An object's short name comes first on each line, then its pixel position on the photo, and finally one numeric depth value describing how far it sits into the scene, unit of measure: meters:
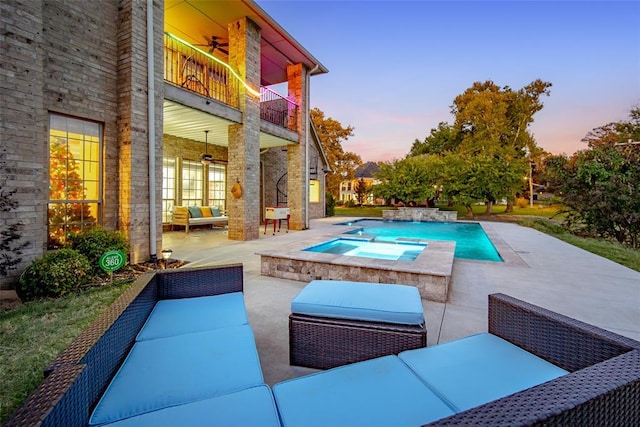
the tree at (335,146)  25.05
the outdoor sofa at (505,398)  0.78
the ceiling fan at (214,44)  9.20
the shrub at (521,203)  29.64
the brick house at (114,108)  3.96
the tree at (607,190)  9.03
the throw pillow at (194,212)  10.39
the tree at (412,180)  18.38
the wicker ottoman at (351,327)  2.00
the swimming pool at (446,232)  7.58
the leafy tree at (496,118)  22.80
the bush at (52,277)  3.71
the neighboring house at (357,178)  48.82
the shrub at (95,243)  4.60
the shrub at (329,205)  18.78
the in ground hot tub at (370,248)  6.66
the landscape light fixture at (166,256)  5.46
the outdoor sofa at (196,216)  9.93
